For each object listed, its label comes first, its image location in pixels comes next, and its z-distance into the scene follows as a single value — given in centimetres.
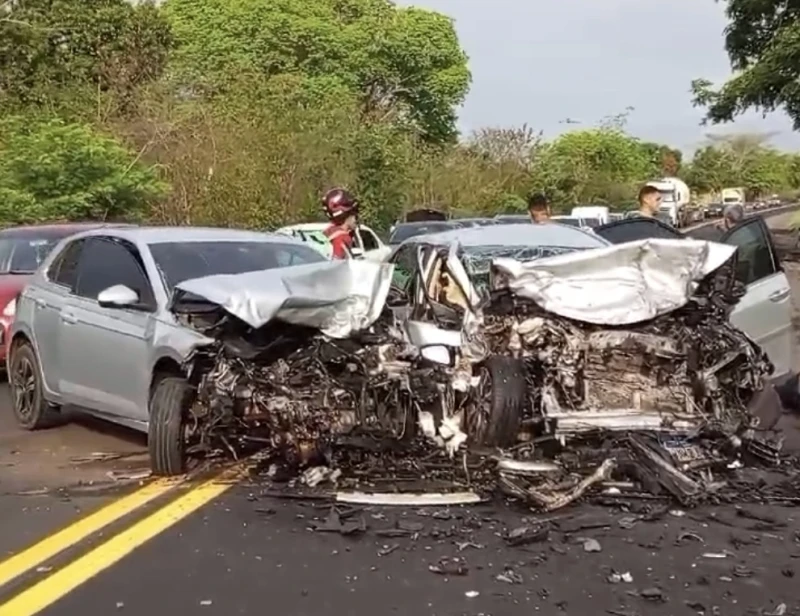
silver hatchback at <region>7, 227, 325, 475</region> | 807
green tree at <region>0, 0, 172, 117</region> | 3747
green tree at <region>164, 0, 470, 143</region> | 5534
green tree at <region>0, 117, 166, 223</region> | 2478
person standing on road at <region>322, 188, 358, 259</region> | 1031
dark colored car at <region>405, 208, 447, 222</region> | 3506
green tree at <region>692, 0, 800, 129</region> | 3183
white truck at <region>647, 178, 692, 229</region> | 5765
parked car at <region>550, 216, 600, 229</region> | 3190
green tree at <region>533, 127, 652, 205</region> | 6328
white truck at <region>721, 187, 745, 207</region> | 8814
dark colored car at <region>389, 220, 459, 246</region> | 2561
